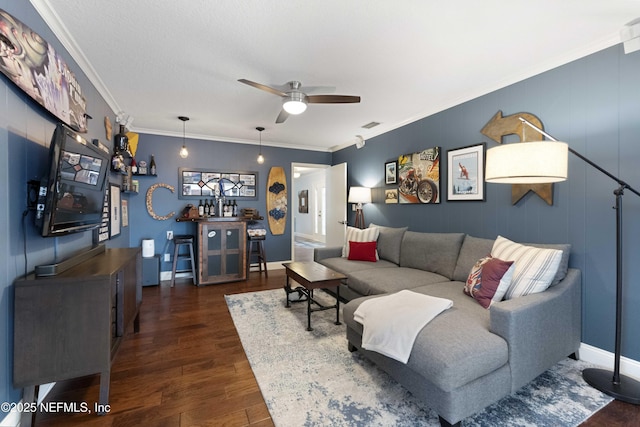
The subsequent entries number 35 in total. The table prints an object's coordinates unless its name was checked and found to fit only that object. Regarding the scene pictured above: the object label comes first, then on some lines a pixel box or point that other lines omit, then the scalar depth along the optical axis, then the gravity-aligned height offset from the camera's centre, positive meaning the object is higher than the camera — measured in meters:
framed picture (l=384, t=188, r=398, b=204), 4.23 +0.17
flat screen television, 1.55 +0.14
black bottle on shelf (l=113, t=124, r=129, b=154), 3.54 +0.86
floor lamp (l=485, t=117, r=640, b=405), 1.78 +0.22
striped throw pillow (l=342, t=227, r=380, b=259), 3.92 -0.43
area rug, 1.57 -1.23
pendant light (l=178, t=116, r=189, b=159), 3.96 +1.14
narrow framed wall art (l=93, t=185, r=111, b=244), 2.74 -0.23
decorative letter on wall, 4.56 +0.13
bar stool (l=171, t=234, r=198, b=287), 4.30 -0.76
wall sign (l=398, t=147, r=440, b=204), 3.53 +0.42
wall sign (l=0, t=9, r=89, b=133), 1.35 +0.83
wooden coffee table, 2.67 -0.72
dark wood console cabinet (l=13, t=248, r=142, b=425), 1.47 -0.68
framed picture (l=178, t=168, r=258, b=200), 4.80 +0.44
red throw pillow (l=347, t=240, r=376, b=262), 3.71 -0.62
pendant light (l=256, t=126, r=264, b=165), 4.46 +0.97
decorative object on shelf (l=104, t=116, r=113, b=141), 3.15 +0.95
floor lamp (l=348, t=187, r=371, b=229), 4.64 +0.20
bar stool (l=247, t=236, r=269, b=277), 4.84 -0.80
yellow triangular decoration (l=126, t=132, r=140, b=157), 3.97 +0.99
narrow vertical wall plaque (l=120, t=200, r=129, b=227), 3.89 -0.07
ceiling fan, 2.60 +1.06
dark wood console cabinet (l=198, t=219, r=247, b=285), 4.29 -0.71
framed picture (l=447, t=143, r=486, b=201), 3.01 +0.38
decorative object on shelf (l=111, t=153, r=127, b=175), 3.31 +0.55
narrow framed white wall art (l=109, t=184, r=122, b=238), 3.28 -0.02
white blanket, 1.64 -0.74
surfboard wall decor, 5.46 +0.15
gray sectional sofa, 1.44 -0.82
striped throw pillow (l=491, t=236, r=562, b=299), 1.97 -0.48
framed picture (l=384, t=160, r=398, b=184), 4.22 +0.55
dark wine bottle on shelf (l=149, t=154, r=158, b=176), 4.49 +0.66
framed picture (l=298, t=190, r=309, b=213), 10.35 +0.23
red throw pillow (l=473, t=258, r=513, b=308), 2.03 -0.56
